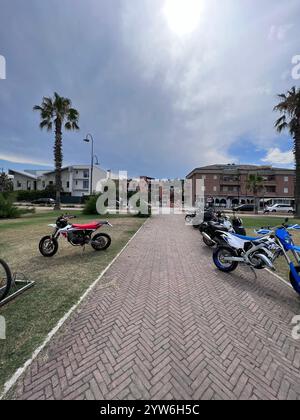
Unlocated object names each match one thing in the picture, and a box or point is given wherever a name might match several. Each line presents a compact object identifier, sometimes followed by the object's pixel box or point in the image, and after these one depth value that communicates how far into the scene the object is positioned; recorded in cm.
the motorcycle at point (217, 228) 718
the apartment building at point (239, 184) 5172
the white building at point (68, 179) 5034
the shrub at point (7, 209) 1705
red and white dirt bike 636
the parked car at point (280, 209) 3450
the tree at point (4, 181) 4313
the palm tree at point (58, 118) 2266
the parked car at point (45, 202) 4012
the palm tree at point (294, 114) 1909
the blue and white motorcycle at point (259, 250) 405
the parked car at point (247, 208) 3712
